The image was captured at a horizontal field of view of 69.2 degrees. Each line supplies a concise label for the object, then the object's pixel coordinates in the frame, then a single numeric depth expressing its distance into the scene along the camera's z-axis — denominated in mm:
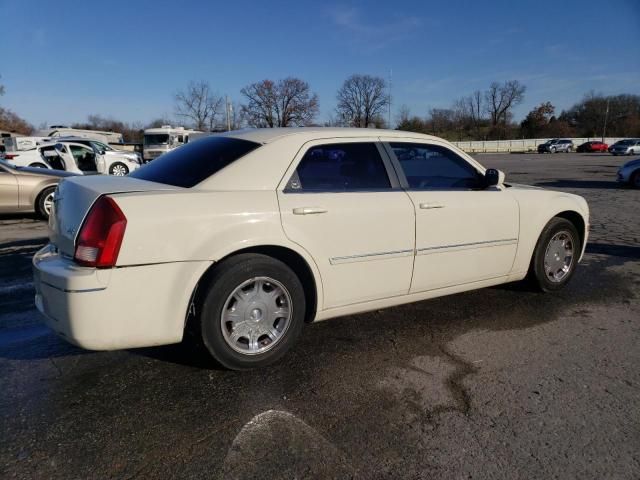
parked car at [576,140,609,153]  59969
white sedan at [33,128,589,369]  2541
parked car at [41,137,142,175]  17766
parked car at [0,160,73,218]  8844
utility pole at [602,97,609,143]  81469
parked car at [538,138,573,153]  60906
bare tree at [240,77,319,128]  75688
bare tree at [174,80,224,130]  82062
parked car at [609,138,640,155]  47000
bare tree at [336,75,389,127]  85500
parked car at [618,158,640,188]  15539
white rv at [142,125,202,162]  28411
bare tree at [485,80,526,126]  105438
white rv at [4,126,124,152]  21953
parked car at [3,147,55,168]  14374
